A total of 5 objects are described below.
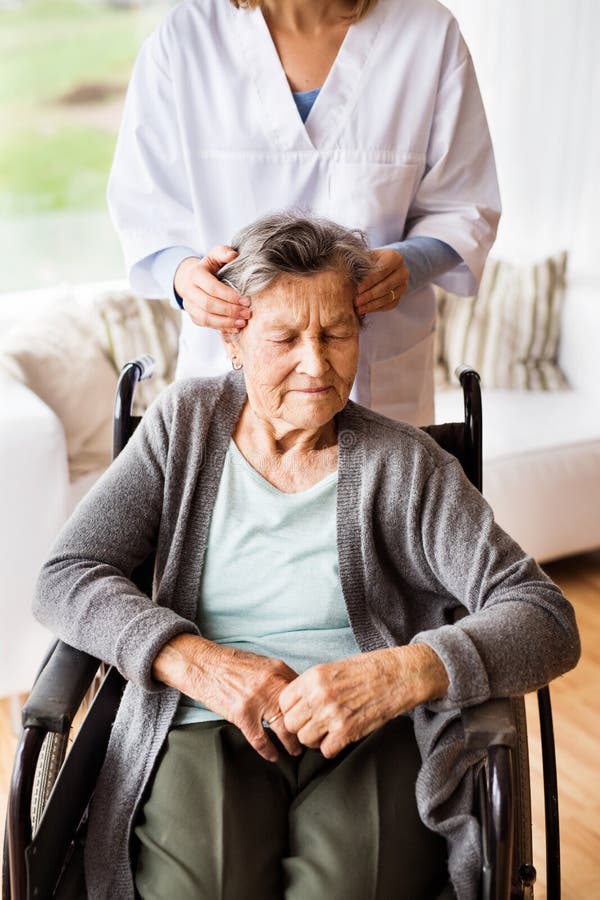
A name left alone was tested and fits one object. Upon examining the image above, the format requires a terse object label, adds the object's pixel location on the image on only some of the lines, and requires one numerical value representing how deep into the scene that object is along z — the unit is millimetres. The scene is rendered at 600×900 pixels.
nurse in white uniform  1792
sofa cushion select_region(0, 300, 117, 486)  2748
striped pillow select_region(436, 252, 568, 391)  3439
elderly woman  1376
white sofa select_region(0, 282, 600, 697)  2342
